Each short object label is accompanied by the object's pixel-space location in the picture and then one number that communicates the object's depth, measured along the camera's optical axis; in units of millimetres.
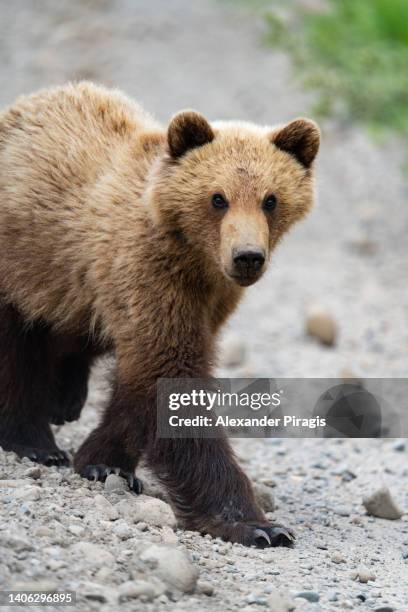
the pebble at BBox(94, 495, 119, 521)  11770
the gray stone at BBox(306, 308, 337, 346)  23766
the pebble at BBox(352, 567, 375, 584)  11703
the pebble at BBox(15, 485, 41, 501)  11559
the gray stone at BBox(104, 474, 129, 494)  12969
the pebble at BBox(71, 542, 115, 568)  10102
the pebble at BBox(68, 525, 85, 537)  10812
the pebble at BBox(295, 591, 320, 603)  10625
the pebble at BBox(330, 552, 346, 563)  12219
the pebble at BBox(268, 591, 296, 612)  10062
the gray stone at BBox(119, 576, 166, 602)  9477
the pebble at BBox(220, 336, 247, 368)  21969
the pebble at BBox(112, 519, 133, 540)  11042
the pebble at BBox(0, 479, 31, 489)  12055
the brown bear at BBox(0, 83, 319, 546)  12445
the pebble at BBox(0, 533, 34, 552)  9852
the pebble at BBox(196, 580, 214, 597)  10164
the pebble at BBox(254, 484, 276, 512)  14093
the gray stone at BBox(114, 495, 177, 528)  11859
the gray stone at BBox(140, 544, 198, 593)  10000
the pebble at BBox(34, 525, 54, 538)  10461
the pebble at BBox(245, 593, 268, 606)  10187
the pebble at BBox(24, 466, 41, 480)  13016
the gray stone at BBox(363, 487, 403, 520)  14406
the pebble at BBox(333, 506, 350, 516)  14594
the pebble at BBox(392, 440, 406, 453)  18037
